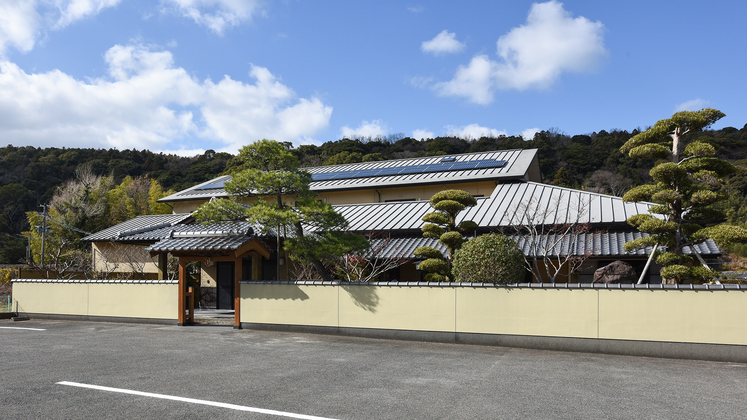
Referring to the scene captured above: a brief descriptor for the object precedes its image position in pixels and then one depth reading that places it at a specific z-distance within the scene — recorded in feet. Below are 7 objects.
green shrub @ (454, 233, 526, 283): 34.81
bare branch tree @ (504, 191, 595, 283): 43.68
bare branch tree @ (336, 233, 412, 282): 44.06
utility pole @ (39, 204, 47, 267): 94.90
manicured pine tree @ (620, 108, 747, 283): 31.35
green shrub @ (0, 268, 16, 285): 80.26
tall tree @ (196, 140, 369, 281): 38.58
